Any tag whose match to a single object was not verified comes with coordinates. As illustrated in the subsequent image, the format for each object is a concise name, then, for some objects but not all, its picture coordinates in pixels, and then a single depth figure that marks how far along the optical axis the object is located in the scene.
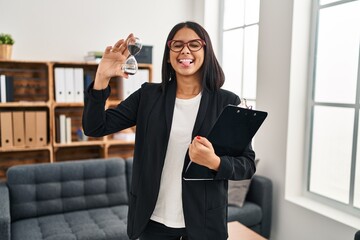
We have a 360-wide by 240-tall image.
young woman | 1.19
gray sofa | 2.52
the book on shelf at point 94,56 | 3.28
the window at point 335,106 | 2.43
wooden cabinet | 3.08
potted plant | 2.98
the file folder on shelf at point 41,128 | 3.15
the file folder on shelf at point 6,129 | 3.00
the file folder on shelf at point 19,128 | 3.06
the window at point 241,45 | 3.43
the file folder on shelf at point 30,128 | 3.10
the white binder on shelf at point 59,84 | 3.19
